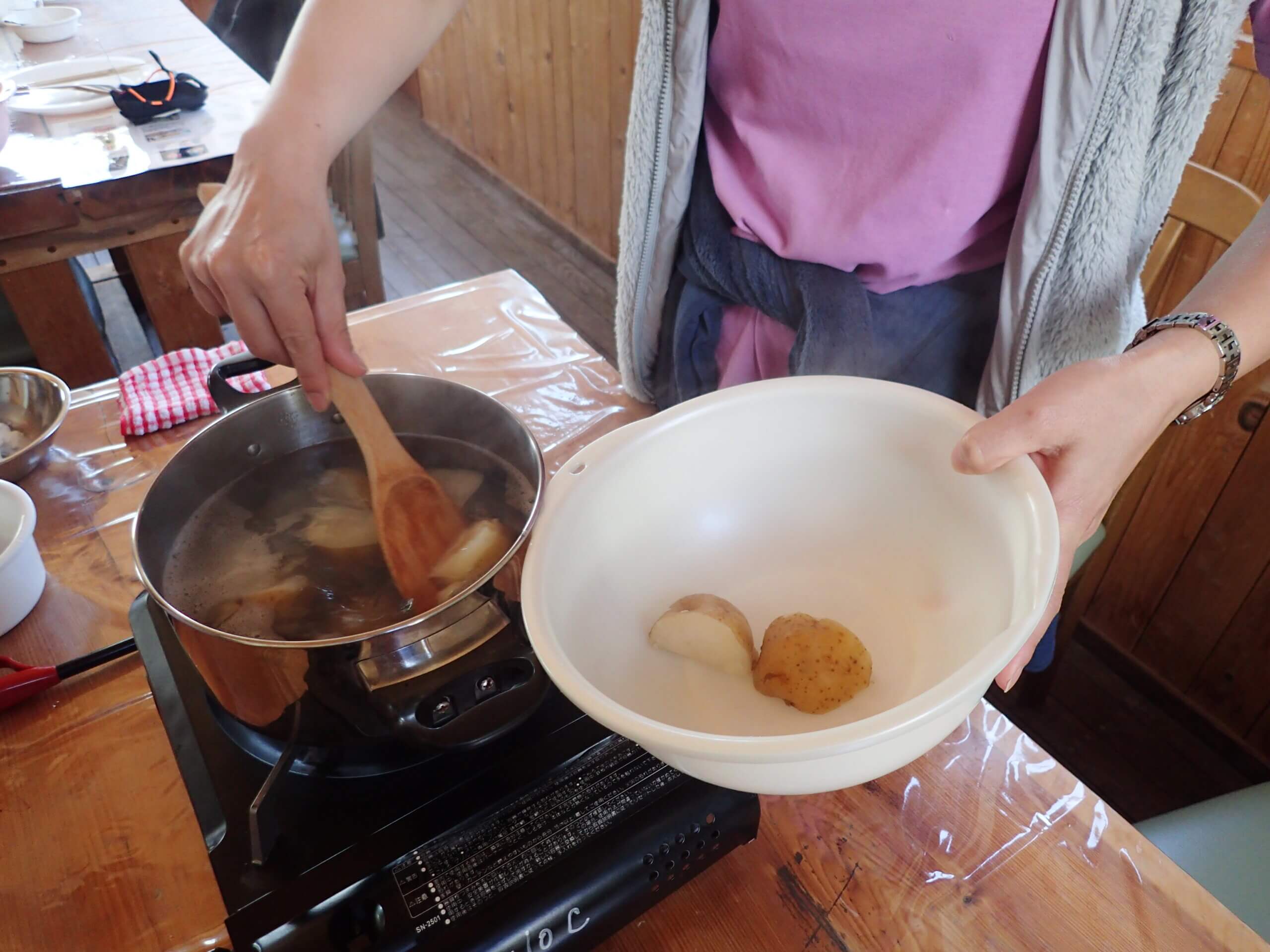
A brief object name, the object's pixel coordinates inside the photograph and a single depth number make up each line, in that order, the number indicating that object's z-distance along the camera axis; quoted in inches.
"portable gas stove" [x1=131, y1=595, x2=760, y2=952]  20.6
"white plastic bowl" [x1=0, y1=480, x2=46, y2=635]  30.7
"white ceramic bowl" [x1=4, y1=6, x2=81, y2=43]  86.3
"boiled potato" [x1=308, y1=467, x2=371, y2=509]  29.6
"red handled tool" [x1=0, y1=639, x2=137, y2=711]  28.4
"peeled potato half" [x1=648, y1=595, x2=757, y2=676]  21.9
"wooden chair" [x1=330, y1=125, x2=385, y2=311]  71.9
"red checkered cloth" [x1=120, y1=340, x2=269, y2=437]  41.0
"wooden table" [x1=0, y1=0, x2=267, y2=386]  61.7
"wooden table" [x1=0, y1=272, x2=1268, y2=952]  23.5
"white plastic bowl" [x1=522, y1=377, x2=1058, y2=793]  17.9
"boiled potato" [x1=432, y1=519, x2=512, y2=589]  24.8
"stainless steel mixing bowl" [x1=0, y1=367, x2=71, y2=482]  40.6
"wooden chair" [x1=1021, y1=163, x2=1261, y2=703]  40.8
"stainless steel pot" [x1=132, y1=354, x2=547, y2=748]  19.3
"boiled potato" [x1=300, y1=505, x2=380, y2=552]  28.1
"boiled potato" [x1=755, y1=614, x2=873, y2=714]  20.9
